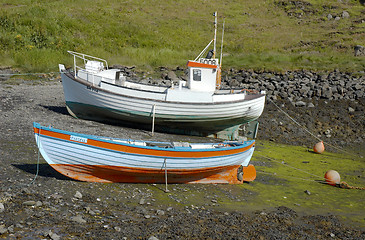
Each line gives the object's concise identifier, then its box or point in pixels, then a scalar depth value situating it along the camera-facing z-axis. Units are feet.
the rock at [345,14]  182.70
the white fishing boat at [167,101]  62.54
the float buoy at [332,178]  50.29
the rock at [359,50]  119.65
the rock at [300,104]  82.53
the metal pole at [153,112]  62.25
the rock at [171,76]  95.49
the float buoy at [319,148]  64.80
